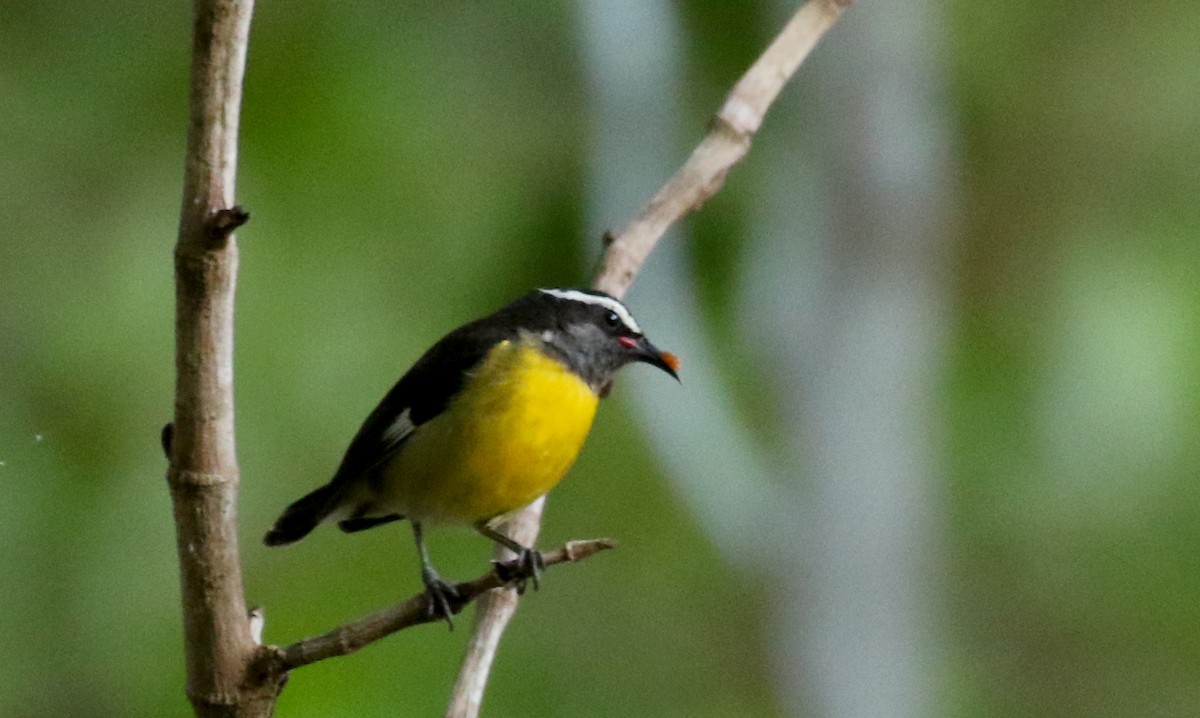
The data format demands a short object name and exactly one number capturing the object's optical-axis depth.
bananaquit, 4.13
